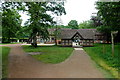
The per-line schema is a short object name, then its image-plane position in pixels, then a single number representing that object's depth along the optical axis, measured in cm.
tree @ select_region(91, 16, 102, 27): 1965
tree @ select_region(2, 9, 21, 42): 796
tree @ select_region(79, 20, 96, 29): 3770
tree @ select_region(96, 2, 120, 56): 932
